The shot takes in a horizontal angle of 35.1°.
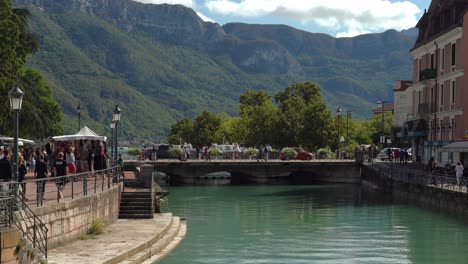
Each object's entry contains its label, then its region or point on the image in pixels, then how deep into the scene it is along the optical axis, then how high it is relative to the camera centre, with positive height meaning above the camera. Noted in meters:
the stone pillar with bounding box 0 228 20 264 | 14.14 -1.88
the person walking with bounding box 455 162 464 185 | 41.52 -0.61
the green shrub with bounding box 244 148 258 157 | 80.31 +0.19
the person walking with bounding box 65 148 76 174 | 31.34 -0.57
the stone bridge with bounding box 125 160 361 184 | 70.00 -1.21
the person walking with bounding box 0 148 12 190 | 21.95 -0.66
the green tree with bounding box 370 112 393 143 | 120.06 +5.64
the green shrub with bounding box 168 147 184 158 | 78.69 +0.05
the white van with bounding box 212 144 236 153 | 86.55 +0.80
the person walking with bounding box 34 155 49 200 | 24.88 -0.67
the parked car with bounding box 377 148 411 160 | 80.02 +0.38
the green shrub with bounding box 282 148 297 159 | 76.06 +0.28
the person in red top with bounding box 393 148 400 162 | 73.25 +0.48
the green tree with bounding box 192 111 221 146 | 135.38 +4.70
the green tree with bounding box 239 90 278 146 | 95.75 +4.42
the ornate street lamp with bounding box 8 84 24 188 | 19.27 +1.10
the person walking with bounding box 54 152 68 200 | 25.84 -0.58
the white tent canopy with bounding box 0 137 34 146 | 37.72 +0.41
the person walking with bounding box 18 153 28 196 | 24.56 -0.70
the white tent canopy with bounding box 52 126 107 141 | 38.72 +0.67
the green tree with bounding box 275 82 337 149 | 90.25 +3.86
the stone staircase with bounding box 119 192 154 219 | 30.75 -2.28
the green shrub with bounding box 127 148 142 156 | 81.09 -0.05
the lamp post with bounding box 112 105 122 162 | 35.58 +1.78
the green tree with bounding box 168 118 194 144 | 146.93 +4.31
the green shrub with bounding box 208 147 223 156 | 79.20 +0.18
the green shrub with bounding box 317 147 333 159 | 79.38 +0.31
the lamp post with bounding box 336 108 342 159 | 79.09 +4.66
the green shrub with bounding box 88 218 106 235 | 24.36 -2.56
